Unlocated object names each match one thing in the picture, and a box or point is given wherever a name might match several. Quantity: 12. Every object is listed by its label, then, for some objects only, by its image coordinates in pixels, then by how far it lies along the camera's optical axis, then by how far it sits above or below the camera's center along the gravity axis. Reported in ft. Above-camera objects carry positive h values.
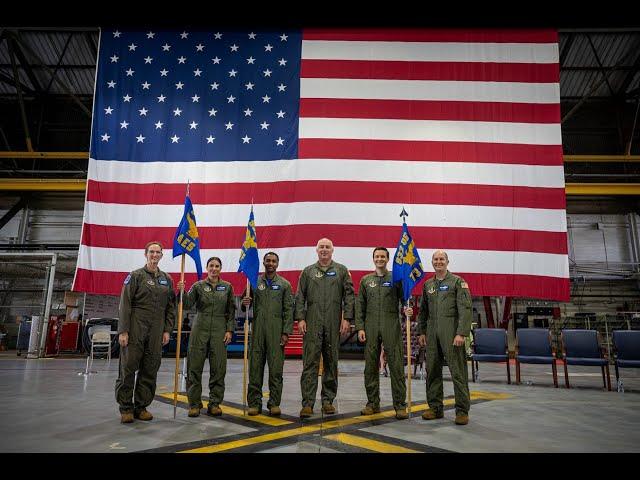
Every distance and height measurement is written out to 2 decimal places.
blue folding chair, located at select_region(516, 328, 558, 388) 19.20 -1.20
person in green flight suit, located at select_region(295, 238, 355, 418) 12.15 +0.05
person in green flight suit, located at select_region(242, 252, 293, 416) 12.26 -0.41
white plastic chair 25.03 -1.28
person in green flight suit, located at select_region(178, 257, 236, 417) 12.09 -0.50
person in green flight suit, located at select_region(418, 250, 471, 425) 11.70 -0.39
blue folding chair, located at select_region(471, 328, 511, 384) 20.07 -1.26
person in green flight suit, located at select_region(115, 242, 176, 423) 11.41 -0.47
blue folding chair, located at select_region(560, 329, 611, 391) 18.44 -1.24
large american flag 21.15 +8.75
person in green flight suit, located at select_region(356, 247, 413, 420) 12.17 -0.23
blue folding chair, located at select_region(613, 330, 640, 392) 17.90 -1.16
